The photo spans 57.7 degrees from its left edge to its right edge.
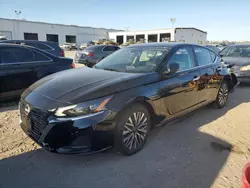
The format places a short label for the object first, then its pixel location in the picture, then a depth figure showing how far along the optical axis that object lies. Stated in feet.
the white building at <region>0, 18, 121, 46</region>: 151.74
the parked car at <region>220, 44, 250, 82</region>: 26.17
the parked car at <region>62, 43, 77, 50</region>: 142.17
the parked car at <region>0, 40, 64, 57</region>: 36.81
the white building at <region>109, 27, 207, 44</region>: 187.42
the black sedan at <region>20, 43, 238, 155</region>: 9.00
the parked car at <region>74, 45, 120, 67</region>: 46.32
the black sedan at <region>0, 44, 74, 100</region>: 16.98
